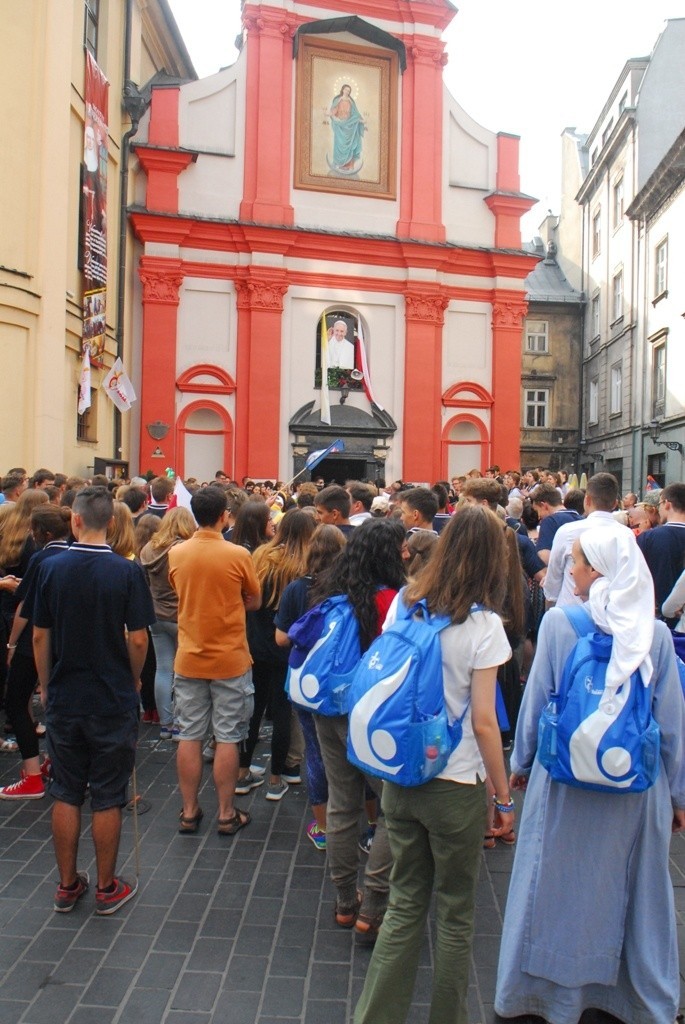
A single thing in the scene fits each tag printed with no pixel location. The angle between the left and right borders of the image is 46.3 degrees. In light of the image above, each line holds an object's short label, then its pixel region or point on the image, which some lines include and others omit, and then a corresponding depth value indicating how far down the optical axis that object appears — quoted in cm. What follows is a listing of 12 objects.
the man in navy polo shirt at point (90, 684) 391
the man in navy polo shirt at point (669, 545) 634
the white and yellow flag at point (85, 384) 1559
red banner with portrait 1581
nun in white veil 298
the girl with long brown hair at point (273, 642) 521
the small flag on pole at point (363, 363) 2317
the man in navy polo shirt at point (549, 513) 732
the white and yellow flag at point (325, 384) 2239
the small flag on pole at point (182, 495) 889
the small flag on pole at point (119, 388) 1555
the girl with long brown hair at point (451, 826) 281
